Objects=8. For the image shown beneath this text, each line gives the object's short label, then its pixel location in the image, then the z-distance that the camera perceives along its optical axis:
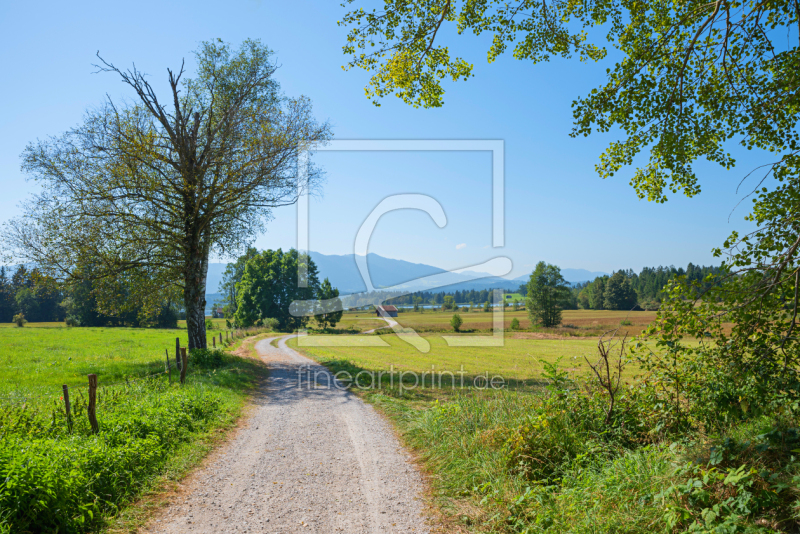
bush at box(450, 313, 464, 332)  46.11
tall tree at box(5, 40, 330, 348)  15.23
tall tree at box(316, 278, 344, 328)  55.04
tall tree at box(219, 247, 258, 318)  73.81
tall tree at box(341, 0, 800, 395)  4.64
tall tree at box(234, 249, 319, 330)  58.09
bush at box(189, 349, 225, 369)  15.45
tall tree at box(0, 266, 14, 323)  71.12
